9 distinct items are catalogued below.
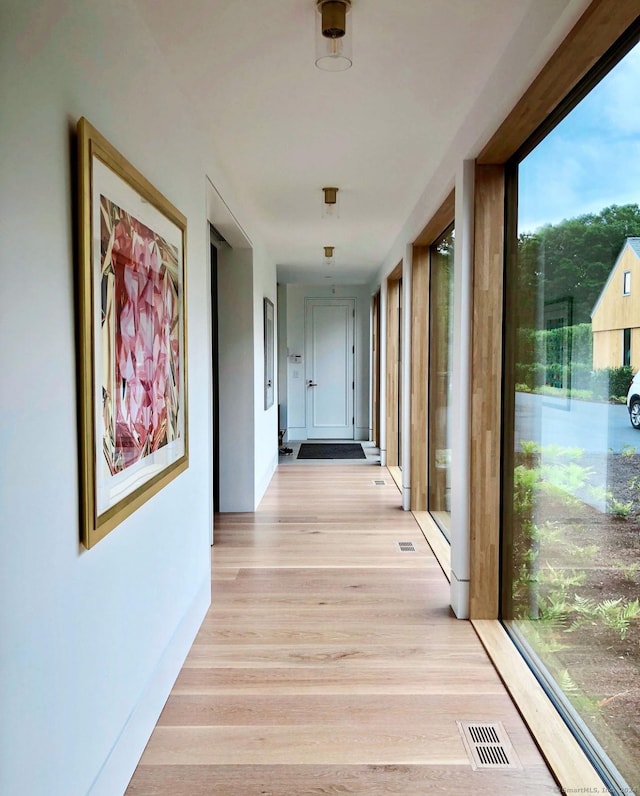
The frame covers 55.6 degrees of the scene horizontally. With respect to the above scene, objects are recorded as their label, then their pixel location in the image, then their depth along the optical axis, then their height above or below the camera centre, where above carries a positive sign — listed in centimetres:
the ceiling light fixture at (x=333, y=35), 186 +106
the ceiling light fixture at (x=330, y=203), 406 +119
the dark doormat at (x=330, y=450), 816 -108
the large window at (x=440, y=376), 422 -2
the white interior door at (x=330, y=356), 983 +30
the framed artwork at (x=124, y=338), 145 +11
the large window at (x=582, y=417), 166 -15
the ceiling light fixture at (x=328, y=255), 630 +131
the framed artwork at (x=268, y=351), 607 +24
